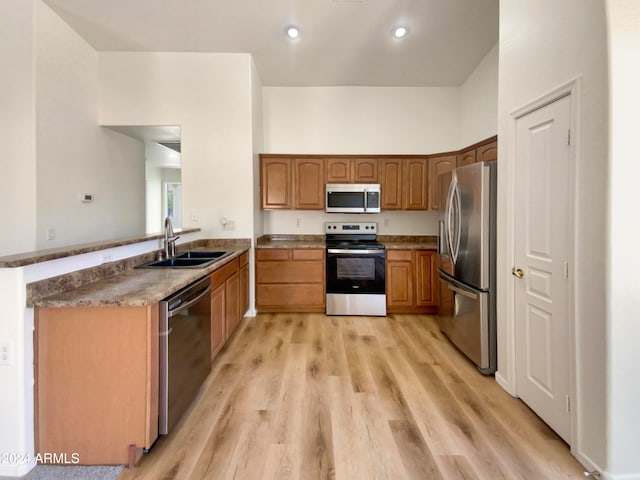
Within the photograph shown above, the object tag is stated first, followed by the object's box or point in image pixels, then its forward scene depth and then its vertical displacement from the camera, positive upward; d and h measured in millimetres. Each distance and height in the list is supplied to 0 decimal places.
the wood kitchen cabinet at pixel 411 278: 3926 -542
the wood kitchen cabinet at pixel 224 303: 2543 -624
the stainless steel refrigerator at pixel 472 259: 2447 -201
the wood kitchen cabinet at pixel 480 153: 2982 +922
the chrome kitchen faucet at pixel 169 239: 2637 -18
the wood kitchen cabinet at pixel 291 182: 4199 +762
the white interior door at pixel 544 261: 1714 -157
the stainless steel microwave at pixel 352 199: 4184 +522
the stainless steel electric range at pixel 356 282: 3859 -584
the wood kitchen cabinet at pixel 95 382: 1512 -733
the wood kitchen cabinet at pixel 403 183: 4215 +750
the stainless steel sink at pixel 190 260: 2470 -207
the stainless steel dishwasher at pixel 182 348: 1622 -675
